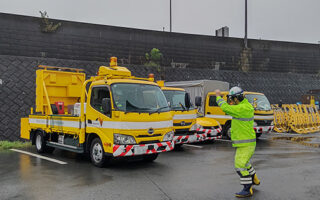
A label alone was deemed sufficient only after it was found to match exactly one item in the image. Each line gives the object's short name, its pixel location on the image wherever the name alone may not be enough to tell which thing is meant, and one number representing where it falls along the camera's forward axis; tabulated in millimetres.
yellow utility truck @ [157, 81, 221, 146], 10352
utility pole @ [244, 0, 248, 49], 22953
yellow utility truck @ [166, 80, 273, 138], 13180
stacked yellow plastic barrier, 16453
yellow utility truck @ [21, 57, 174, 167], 7309
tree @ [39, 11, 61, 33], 16250
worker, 5484
